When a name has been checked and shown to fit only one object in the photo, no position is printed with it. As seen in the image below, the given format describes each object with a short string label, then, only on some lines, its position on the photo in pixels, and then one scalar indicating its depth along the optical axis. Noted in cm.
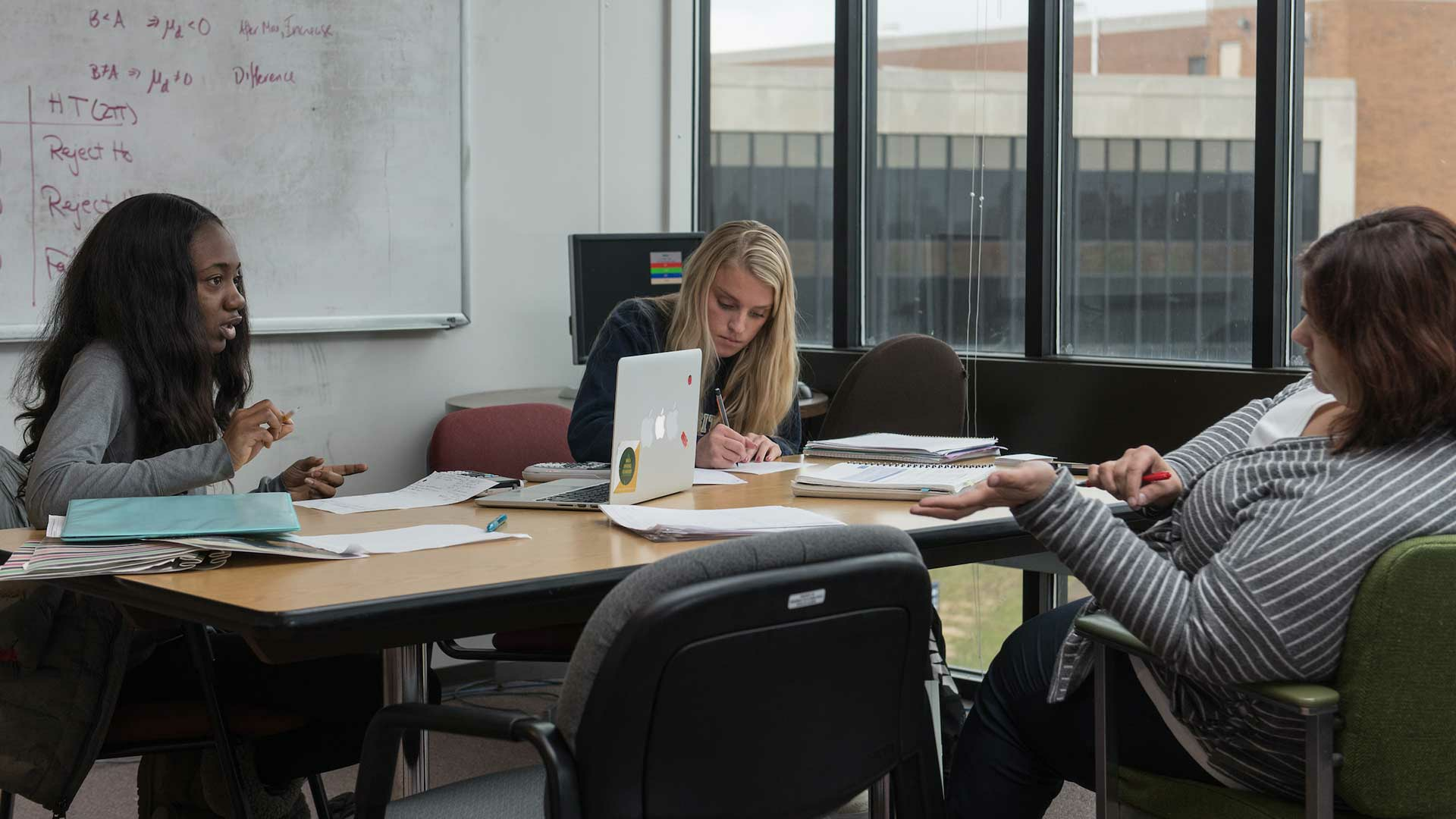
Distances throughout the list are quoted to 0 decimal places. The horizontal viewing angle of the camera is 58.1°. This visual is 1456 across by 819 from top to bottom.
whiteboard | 308
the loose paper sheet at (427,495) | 212
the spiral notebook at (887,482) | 213
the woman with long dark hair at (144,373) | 199
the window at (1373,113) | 299
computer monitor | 394
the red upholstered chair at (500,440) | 321
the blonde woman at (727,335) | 279
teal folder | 163
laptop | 197
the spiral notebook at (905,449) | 251
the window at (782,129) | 427
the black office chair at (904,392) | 325
